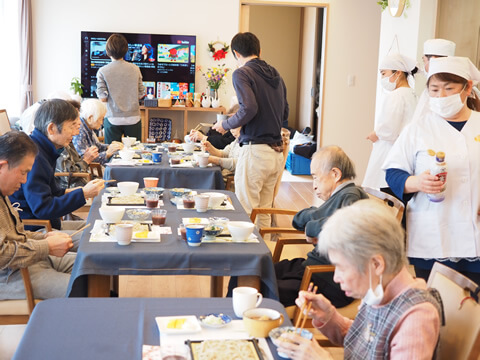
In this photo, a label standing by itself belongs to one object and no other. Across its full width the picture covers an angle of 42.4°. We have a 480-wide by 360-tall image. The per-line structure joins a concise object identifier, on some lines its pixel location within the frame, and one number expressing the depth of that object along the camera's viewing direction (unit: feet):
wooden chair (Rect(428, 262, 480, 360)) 5.27
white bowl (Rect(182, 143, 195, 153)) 16.93
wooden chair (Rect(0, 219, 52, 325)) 8.15
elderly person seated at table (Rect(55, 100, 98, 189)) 15.10
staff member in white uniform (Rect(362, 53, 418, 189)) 13.73
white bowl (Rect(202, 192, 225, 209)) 10.36
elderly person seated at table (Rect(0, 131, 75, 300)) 8.13
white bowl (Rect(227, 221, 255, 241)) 8.45
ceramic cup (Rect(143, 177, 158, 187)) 11.57
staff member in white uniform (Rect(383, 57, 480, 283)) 8.35
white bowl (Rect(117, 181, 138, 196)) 10.71
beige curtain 25.34
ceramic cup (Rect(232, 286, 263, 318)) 6.07
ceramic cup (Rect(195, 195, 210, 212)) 9.96
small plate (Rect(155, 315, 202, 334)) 5.66
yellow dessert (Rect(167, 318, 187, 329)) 5.75
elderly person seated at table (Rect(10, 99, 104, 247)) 10.34
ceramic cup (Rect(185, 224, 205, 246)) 8.13
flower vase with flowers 27.04
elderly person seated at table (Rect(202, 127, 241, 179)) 16.17
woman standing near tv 20.74
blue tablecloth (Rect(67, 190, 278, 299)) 7.80
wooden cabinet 26.84
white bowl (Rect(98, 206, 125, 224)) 8.94
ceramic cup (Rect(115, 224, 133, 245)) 8.05
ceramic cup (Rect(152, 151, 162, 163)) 15.17
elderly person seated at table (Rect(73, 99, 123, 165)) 16.35
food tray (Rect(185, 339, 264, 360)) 5.23
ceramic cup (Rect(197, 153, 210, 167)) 14.74
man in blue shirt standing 13.97
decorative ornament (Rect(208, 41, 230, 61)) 27.25
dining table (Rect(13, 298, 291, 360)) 5.29
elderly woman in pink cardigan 4.77
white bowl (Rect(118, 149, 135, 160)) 15.01
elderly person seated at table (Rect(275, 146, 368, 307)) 8.75
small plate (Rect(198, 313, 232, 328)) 5.80
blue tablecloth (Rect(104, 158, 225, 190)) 14.24
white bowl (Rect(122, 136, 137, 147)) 17.40
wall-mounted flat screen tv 26.66
